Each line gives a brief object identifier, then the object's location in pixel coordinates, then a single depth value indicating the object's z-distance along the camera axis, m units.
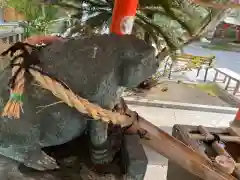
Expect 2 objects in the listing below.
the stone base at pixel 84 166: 0.68
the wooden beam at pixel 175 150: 0.71
